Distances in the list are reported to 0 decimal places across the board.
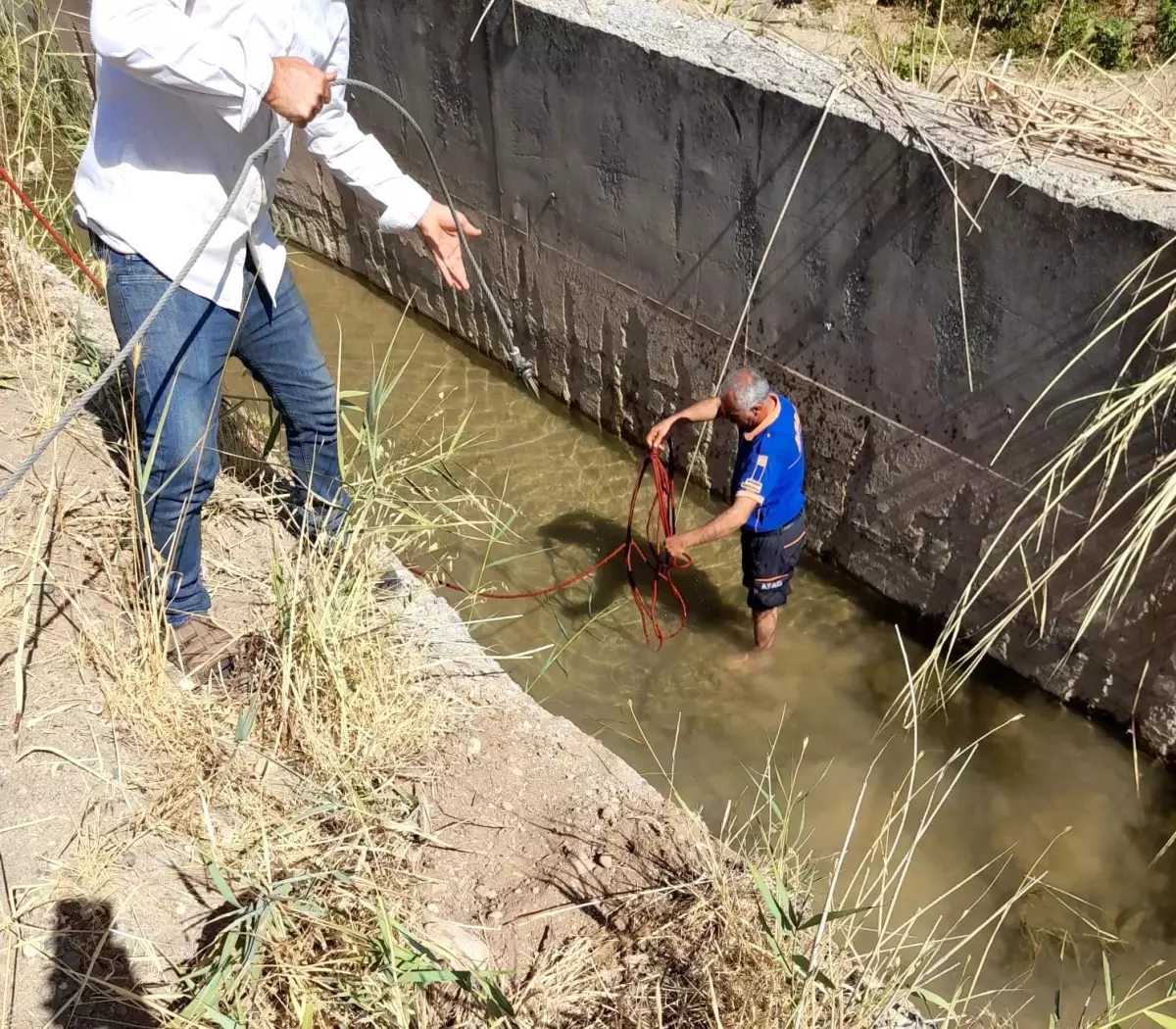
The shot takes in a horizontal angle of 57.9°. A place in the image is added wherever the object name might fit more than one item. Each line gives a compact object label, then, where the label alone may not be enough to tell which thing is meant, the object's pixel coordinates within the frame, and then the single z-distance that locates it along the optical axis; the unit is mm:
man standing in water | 3543
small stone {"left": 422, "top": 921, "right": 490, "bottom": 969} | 2176
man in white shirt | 2182
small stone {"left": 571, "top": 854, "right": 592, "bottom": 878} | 2445
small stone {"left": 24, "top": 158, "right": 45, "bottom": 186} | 4555
